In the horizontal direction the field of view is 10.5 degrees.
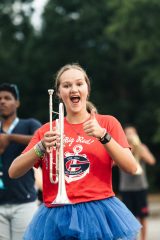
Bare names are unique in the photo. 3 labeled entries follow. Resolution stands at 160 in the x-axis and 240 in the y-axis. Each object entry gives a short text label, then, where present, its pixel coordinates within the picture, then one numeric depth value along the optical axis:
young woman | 5.79
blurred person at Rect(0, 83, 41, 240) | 8.32
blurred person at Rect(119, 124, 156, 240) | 16.14
